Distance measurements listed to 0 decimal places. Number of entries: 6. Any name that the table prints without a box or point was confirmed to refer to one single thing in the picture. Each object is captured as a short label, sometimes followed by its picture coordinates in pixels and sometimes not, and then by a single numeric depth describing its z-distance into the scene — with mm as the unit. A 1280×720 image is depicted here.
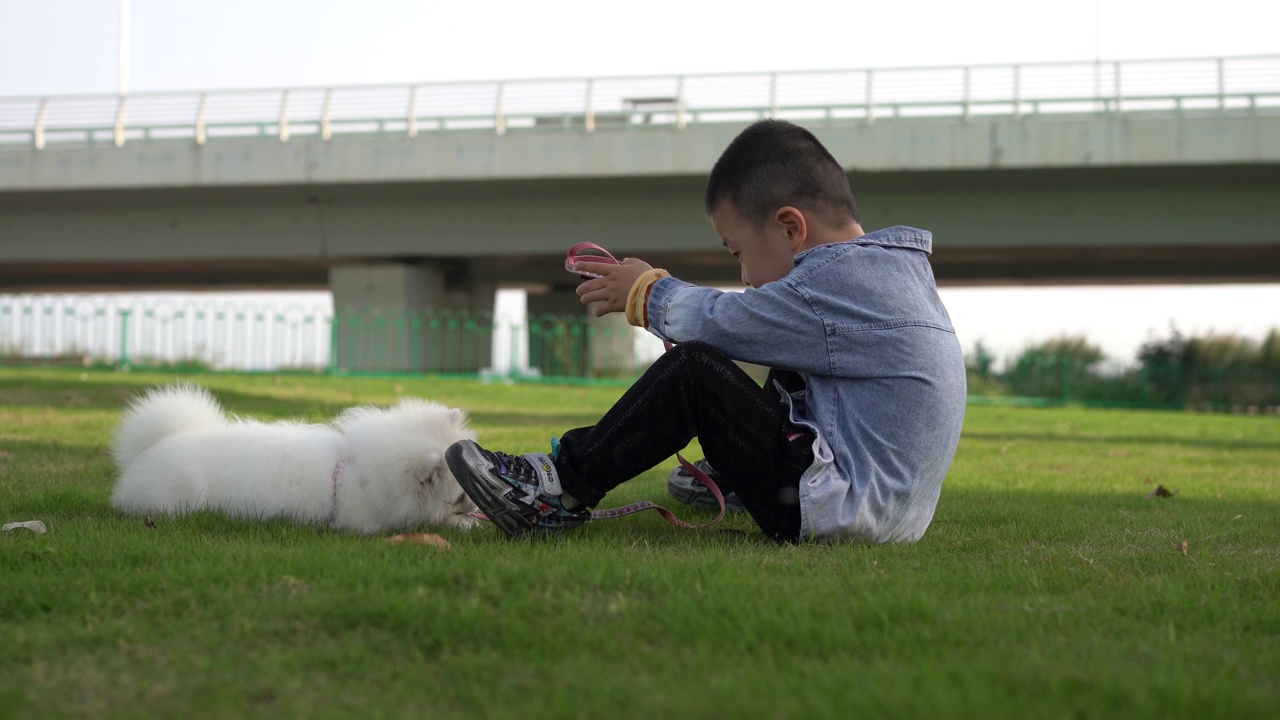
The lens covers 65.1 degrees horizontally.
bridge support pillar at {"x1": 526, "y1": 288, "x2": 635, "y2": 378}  24375
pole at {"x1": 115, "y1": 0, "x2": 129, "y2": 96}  26531
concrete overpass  19516
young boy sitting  3232
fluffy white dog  3555
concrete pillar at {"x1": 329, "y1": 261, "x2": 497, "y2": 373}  24203
